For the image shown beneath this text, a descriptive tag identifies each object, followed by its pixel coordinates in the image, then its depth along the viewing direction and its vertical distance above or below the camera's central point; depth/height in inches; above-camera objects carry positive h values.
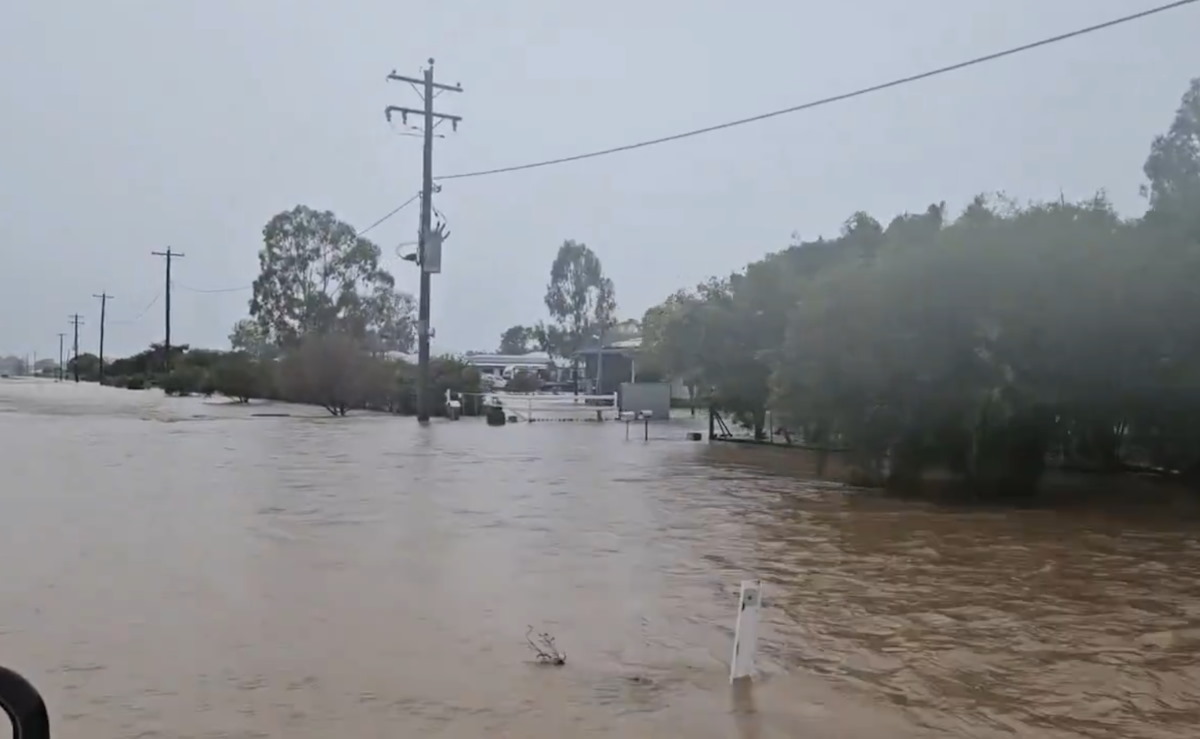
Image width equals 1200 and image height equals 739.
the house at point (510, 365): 3149.6 +114.4
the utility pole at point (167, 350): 3046.3 +132.2
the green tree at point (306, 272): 2635.3 +300.9
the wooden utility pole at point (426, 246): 1520.7 +211.5
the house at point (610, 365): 2279.8 +79.7
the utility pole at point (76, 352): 4827.8 +185.8
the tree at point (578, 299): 3282.5 +303.3
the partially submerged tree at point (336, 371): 1813.5 +45.3
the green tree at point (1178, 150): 1089.4 +265.1
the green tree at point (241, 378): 2208.4 +38.1
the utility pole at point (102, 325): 4104.3 +264.0
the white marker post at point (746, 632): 281.9 -58.4
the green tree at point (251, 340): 2608.3 +150.5
